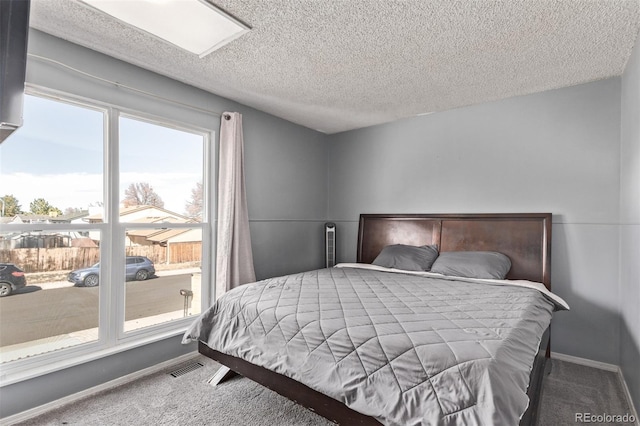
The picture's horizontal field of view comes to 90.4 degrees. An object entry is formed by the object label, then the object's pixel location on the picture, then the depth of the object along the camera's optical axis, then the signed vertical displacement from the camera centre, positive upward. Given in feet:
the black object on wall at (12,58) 2.81 +1.46
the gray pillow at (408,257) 11.09 -1.45
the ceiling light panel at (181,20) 6.08 +4.03
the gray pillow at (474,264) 9.64 -1.47
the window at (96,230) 7.06 -0.41
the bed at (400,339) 4.40 -2.10
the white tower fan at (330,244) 14.52 -1.27
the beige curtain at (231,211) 10.32 +0.14
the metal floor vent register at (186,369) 8.61 -4.32
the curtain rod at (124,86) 7.18 +3.42
